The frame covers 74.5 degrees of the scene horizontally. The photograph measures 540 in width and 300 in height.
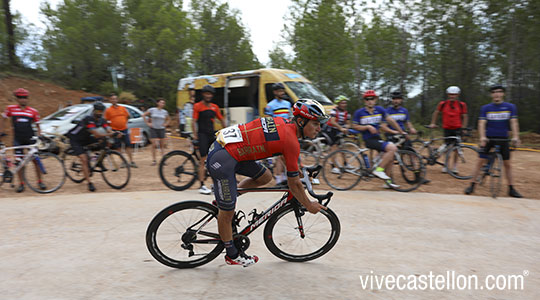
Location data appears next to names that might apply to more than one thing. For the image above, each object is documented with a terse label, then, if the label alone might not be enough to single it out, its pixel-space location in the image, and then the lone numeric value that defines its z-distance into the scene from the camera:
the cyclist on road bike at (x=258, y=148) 3.29
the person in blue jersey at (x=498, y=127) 6.89
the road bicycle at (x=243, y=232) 3.65
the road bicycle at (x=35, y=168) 7.49
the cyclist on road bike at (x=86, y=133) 7.40
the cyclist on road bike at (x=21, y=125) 7.51
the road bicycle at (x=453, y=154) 8.43
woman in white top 10.66
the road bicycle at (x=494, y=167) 7.04
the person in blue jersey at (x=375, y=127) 7.41
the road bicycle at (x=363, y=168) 7.56
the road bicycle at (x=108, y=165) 7.69
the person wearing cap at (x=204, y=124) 7.22
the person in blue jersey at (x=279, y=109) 7.69
